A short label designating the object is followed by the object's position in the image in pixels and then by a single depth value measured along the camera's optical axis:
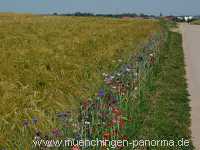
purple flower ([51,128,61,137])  5.02
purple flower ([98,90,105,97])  6.18
